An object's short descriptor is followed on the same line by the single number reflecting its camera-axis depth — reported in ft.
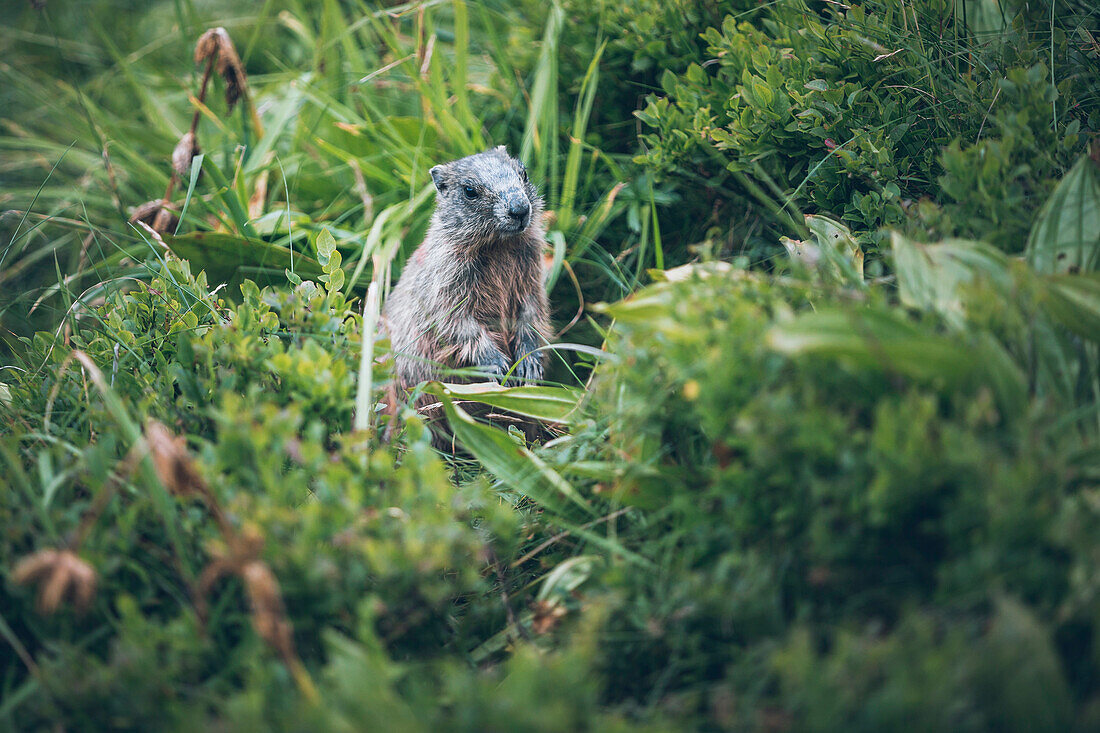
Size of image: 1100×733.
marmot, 11.84
